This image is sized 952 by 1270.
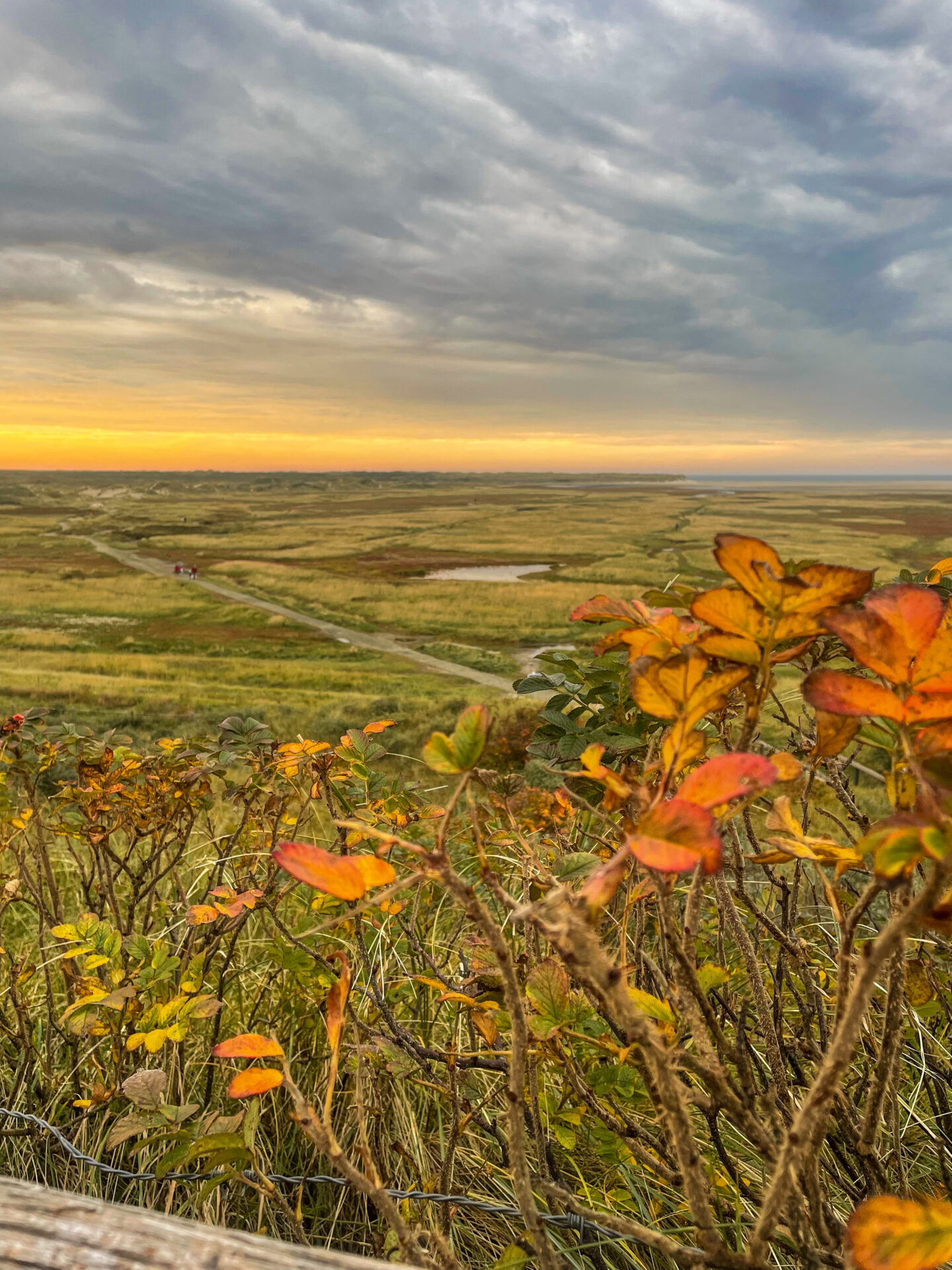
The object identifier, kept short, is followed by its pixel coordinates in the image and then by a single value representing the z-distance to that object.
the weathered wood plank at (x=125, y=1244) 0.66
